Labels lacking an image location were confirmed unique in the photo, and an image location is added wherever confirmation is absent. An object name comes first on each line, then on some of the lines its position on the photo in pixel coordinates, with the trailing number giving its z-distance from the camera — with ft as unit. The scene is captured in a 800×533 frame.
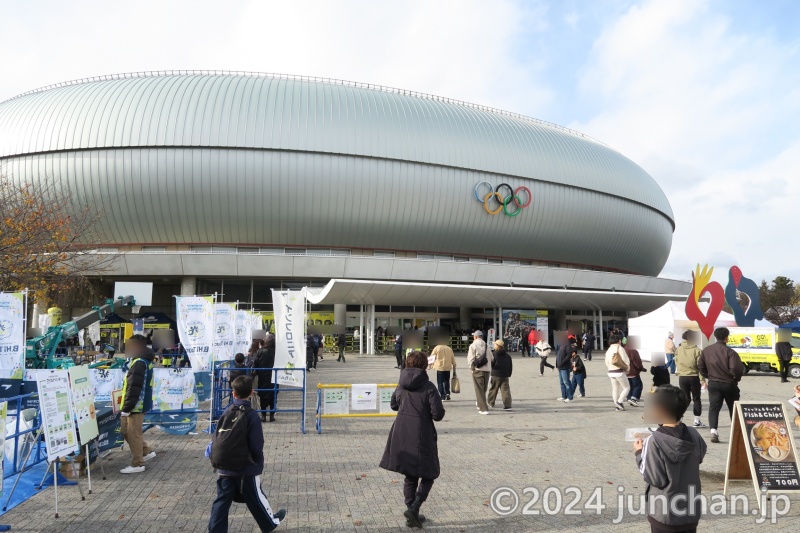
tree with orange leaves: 64.49
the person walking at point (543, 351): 67.56
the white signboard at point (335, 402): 38.42
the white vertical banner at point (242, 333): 60.87
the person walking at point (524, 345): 113.29
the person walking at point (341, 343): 93.91
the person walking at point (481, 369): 41.98
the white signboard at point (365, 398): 38.81
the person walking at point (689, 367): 34.14
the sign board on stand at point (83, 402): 23.06
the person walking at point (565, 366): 48.26
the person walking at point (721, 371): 28.58
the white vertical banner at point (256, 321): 72.13
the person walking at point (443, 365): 47.32
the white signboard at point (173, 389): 33.35
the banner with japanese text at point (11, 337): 35.63
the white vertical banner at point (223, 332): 50.11
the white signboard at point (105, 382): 32.07
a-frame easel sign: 20.63
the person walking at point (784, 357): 65.21
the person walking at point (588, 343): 94.63
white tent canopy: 80.43
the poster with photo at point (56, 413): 20.27
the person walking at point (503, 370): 43.55
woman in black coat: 17.98
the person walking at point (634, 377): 45.27
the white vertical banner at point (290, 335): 38.45
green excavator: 54.75
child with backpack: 15.87
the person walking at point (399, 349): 76.67
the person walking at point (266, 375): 39.52
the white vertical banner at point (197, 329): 41.47
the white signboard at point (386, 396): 40.14
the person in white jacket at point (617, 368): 43.83
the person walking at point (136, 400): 25.27
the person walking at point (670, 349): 68.13
